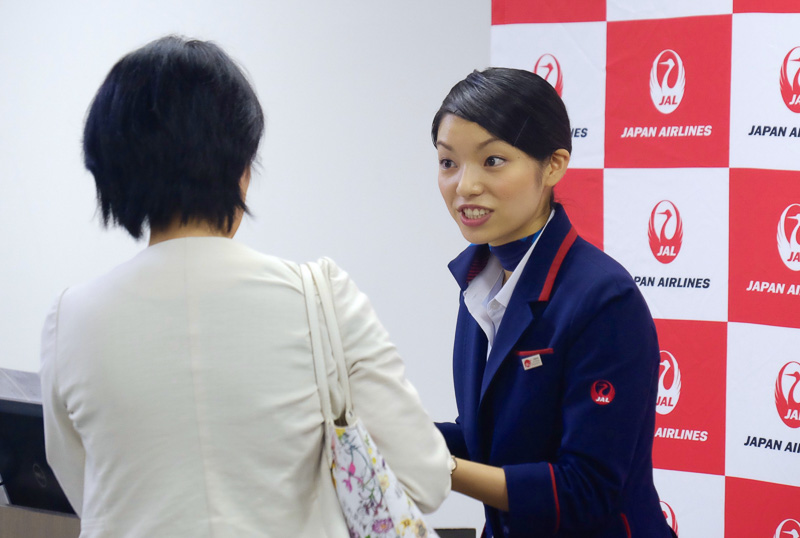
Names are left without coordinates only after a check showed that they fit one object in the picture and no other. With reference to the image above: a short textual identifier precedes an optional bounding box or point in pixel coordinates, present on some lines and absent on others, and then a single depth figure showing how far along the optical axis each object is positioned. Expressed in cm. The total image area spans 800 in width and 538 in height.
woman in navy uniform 303
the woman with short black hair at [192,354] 275
